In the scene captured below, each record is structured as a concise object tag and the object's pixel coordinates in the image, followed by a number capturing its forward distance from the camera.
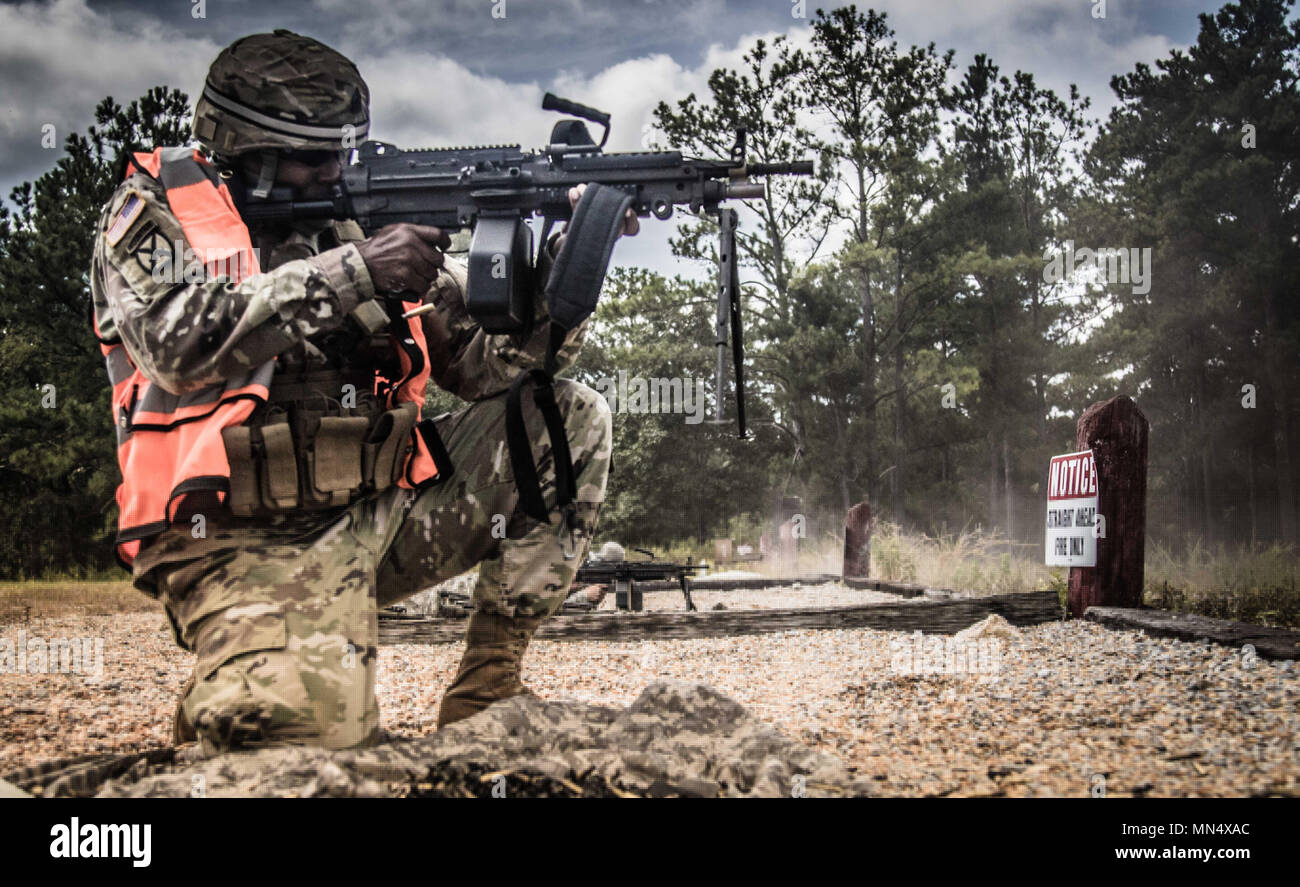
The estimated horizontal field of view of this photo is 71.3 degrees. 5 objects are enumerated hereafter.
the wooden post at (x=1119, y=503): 5.16
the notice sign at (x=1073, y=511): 5.33
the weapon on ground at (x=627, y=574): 7.91
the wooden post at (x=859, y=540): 9.98
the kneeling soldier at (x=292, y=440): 2.33
